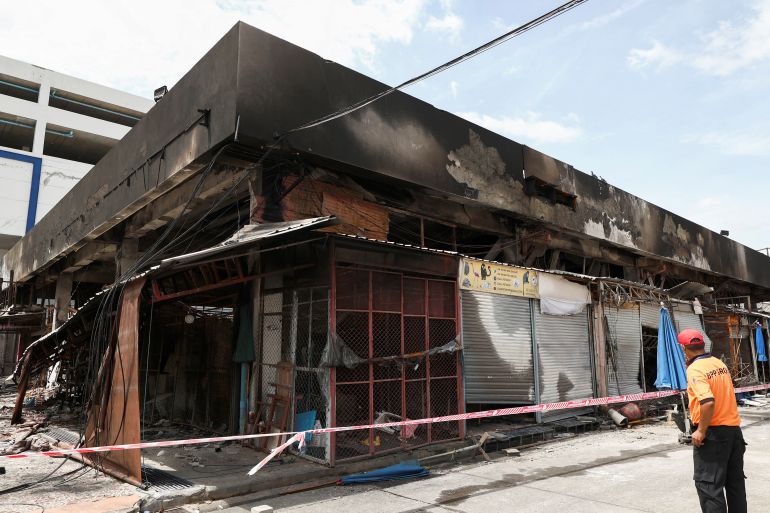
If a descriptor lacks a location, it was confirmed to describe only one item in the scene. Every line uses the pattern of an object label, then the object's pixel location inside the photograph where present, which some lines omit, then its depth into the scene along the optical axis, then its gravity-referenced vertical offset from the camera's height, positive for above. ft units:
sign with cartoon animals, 34.45 +4.76
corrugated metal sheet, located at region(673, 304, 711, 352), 52.47 +2.75
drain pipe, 40.40 -5.70
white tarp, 39.73 +3.99
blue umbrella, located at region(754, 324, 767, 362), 66.44 +0.43
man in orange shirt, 14.37 -2.66
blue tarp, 24.22 -6.14
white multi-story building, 117.39 +54.99
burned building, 27.58 +4.31
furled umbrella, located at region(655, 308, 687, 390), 39.81 -1.05
